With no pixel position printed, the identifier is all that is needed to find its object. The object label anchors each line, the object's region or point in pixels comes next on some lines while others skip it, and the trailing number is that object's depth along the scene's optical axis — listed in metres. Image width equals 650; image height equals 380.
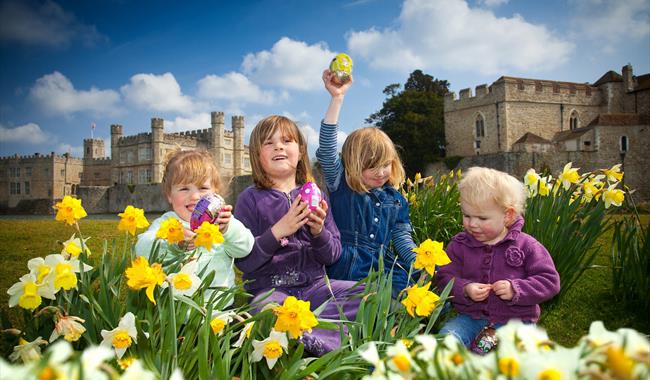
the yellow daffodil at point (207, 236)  1.43
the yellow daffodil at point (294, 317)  1.28
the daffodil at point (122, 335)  1.28
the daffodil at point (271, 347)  1.39
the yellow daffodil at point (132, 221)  1.58
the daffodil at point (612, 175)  2.92
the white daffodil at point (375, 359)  0.78
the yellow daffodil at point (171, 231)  1.47
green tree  30.56
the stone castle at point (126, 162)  45.47
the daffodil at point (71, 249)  1.50
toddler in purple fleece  2.09
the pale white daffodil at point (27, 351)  1.20
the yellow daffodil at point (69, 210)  1.57
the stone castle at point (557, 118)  25.80
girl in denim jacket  2.66
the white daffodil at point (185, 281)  1.37
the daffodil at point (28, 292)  1.30
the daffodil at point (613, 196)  2.81
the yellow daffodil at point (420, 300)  1.54
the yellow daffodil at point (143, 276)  1.28
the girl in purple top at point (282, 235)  2.23
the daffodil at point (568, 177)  3.02
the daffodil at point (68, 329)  1.31
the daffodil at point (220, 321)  1.48
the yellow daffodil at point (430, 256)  1.68
